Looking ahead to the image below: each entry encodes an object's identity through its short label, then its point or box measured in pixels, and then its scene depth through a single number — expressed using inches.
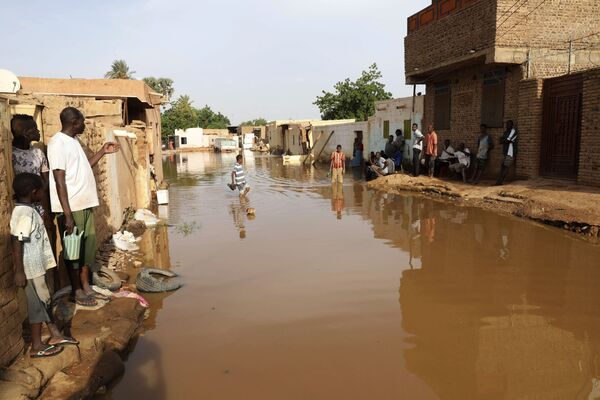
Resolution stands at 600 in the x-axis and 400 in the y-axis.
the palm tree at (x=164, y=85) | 2397.9
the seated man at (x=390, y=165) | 650.2
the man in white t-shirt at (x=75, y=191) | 151.9
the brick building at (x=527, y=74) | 428.8
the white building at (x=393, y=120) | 738.1
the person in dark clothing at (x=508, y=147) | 473.7
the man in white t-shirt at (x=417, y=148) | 602.9
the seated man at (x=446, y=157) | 573.6
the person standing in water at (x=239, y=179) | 480.2
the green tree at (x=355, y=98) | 1503.4
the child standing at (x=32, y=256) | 121.6
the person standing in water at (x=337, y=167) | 624.1
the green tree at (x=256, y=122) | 3274.6
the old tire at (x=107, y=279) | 192.2
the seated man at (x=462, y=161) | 538.1
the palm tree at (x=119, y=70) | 1920.5
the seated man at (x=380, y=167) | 643.5
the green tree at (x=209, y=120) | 2704.2
